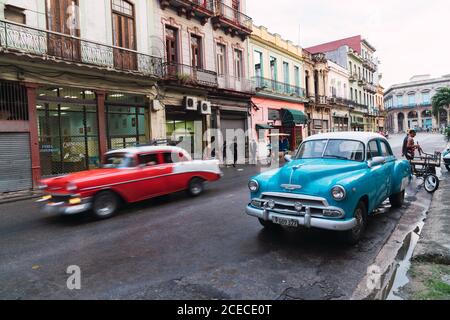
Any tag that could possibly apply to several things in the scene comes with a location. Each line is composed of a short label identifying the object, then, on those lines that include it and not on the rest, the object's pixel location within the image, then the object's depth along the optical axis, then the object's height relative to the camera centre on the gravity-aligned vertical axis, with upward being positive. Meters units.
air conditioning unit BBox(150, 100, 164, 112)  16.30 +2.19
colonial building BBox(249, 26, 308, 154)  24.66 +4.83
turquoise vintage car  4.65 -0.73
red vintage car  6.86 -0.82
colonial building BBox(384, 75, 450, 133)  90.38 +10.22
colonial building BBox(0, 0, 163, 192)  11.30 +2.77
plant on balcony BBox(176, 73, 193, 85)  17.20 +3.76
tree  56.01 +6.66
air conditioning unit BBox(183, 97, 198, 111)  18.02 +2.46
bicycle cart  9.34 -1.09
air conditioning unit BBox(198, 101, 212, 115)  18.94 +2.32
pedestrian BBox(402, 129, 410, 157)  10.91 -0.33
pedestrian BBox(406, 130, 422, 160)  10.66 -0.34
